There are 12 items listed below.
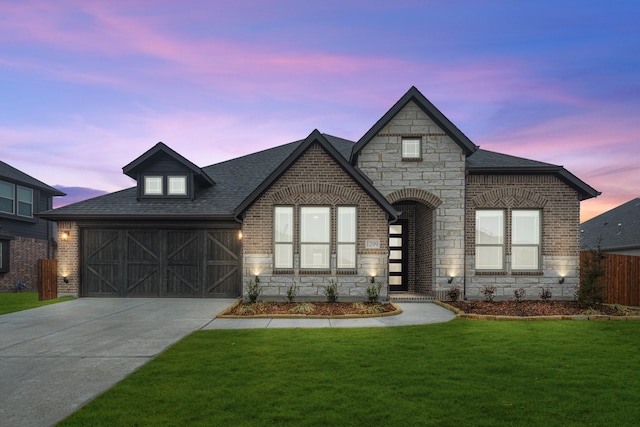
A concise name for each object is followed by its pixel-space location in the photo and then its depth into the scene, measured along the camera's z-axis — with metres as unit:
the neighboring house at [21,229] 23.67
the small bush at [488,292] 14.28
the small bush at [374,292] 13.34
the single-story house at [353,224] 14.03
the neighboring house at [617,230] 25.88
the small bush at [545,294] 14.41
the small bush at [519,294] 14.33
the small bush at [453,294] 14.27
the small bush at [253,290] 13.52
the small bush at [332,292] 13.49
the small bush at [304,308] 11.99
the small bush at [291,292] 13.51
